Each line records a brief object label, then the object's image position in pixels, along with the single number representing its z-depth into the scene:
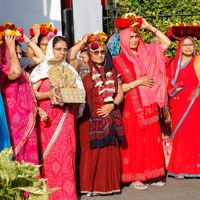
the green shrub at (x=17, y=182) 4.63
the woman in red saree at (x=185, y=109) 11.50
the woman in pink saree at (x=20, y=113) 8.90
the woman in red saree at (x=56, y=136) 9.53
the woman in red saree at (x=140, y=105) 10.75
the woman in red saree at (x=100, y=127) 10.17
